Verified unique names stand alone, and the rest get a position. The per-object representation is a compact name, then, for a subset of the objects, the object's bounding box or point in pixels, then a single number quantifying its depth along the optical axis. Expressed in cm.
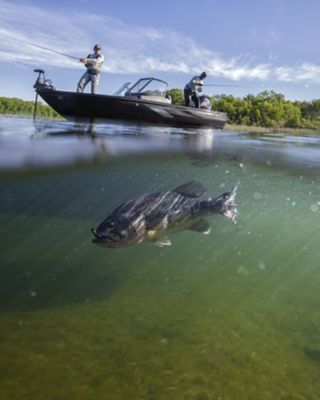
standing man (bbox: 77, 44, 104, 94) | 1148
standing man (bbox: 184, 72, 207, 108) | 1425
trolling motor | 1155
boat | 1142
